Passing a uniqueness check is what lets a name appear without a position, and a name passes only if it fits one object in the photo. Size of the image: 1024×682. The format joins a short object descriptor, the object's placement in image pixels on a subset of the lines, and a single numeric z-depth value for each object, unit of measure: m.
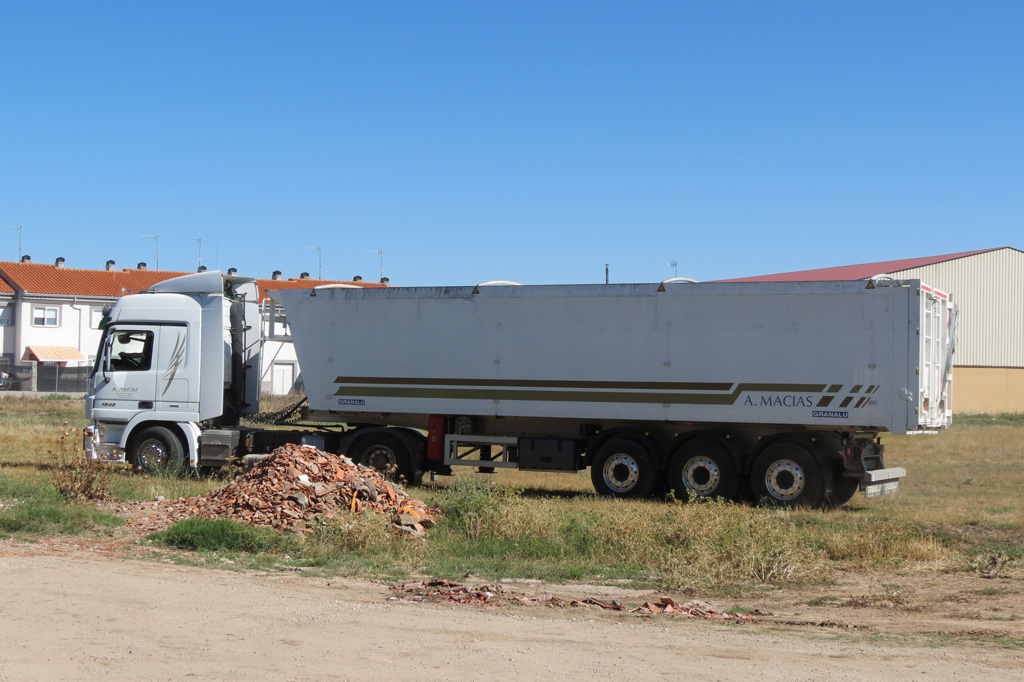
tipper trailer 15.01
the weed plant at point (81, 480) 13.23
